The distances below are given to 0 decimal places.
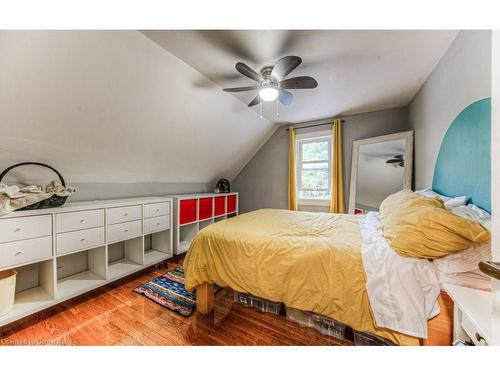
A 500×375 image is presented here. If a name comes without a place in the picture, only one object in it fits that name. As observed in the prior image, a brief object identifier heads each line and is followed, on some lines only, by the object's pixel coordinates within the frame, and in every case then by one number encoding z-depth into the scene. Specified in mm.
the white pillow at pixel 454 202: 1320
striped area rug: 1733
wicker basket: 1557
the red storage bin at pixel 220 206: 3593
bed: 1024
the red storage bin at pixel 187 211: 2863
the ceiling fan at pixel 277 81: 1529
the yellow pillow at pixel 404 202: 1291
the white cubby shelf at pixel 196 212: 2818
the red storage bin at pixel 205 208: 3219
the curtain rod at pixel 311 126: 3404
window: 3592
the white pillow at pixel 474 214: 1002
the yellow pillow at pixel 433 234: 930
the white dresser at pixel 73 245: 1449
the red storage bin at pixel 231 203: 3910
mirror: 2695
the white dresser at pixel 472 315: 666
